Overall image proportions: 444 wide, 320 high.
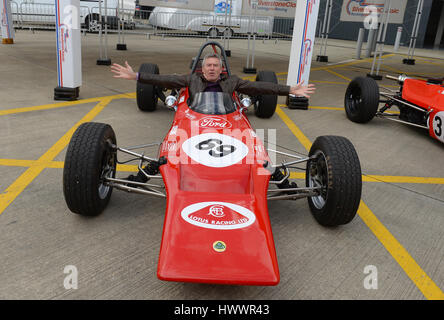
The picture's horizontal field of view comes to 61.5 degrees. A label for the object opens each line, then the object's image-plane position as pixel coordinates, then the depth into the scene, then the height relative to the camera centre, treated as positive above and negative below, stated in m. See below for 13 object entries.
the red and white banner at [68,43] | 6.23 -0.27
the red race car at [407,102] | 5.59 -0.78
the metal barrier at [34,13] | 18.00 +0.53
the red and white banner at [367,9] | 14.94 +1.66
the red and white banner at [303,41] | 6.93 +0.08
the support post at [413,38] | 13.38 +0.56
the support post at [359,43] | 15.89 +0.29
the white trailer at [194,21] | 20.77 +0.89
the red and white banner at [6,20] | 12.58 +0.06
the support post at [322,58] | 14.70 -0.41
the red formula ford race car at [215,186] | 2.26 -1.11
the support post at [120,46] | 13.83 -0.54
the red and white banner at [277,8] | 13.95 +1.29
